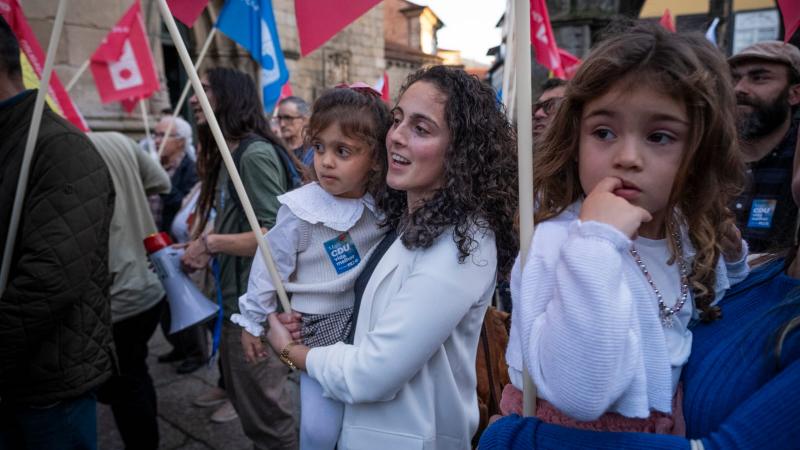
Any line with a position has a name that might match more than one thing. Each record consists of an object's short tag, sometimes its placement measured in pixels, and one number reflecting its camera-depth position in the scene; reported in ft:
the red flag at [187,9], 5.38
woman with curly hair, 4.10
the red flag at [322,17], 4.98
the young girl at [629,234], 2.53
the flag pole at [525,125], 3.18
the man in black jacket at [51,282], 5.51
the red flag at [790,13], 4.86
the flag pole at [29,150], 4.66
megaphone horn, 8.30
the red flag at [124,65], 14.70
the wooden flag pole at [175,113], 13.90
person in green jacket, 7.97
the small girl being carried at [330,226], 5.59
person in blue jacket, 2.40
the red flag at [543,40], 12.72
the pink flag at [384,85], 16.47
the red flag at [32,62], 8.32
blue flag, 11.56
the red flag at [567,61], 16.52
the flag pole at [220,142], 4.36
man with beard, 8.35
